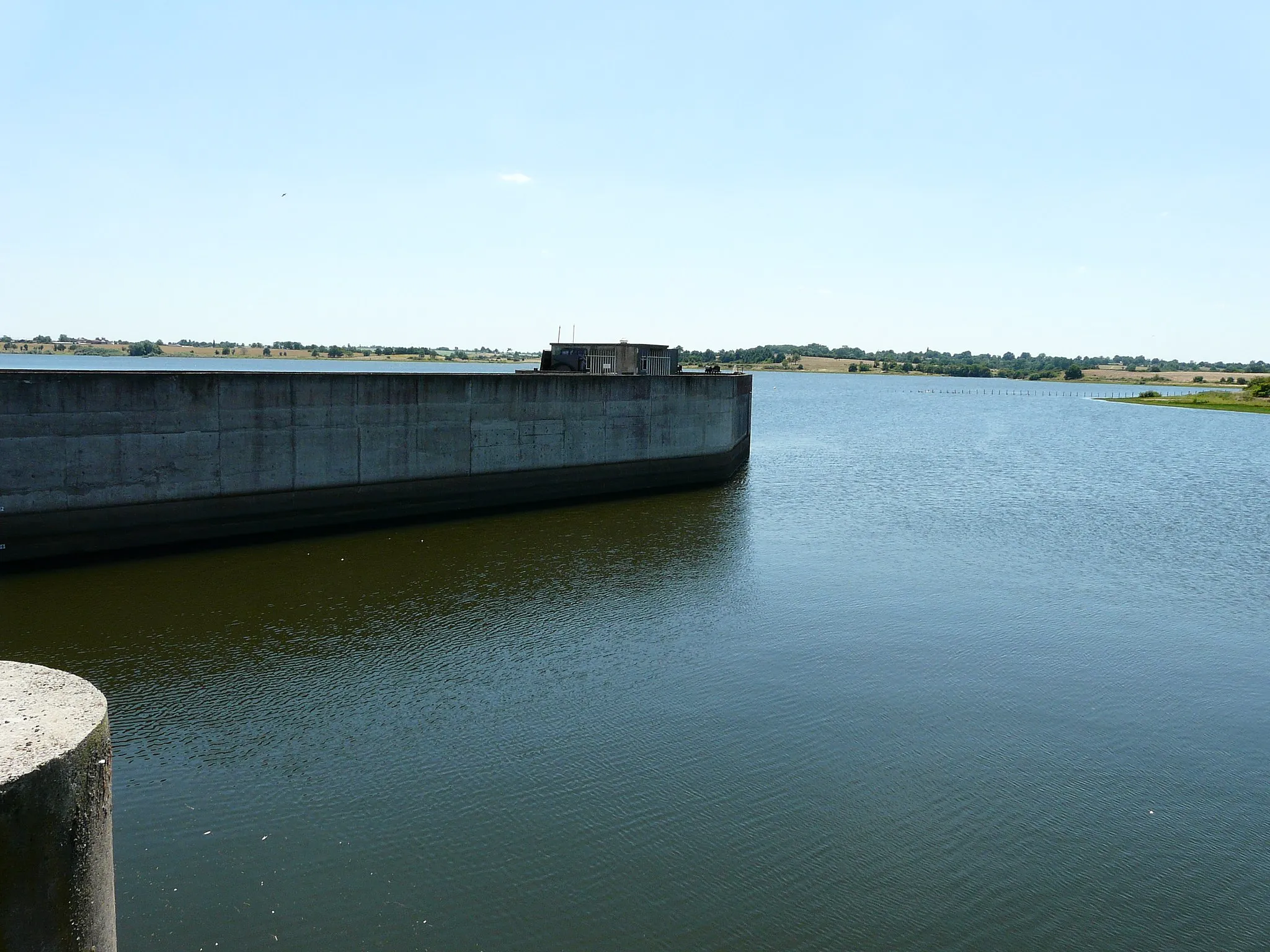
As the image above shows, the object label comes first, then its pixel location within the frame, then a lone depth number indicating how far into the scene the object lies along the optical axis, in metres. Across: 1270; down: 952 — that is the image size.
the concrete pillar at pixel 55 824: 4.66
